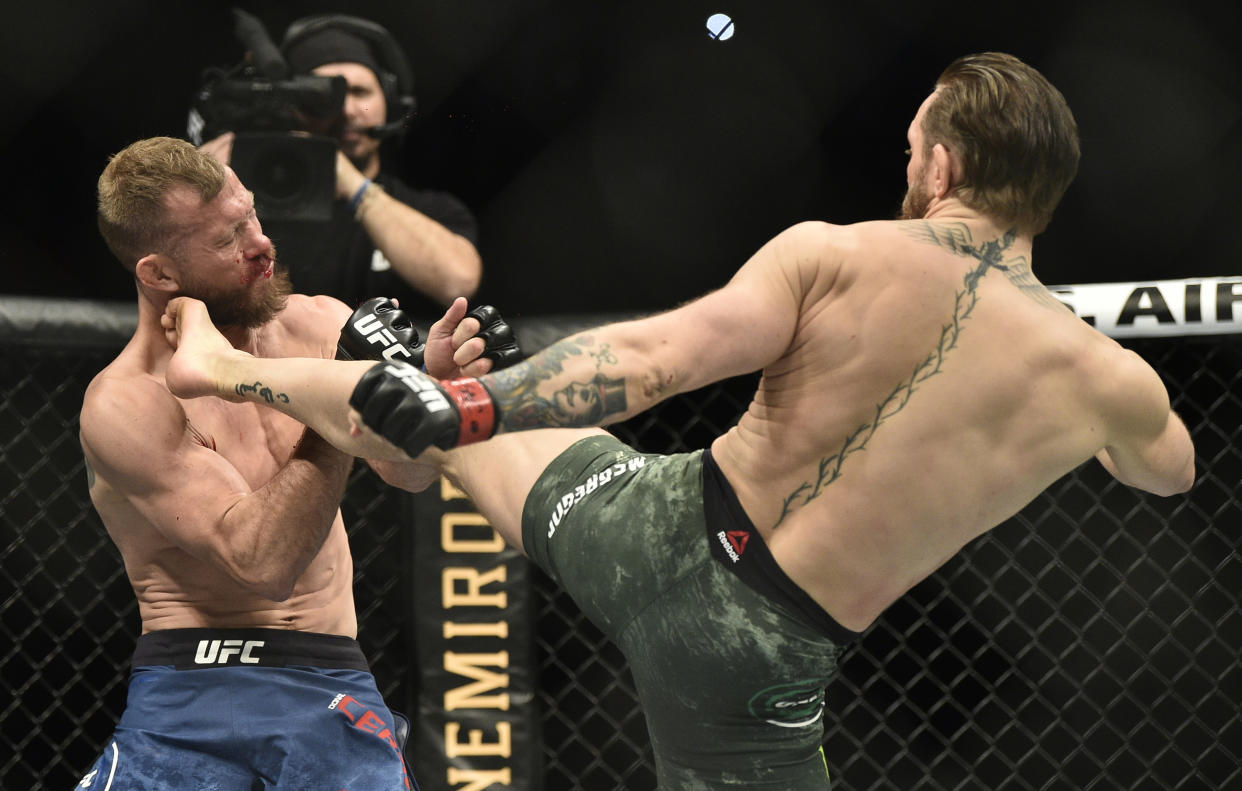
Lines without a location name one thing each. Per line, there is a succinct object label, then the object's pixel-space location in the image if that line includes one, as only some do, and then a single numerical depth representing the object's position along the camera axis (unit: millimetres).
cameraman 8161
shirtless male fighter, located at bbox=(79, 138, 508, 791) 6913
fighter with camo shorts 6617
